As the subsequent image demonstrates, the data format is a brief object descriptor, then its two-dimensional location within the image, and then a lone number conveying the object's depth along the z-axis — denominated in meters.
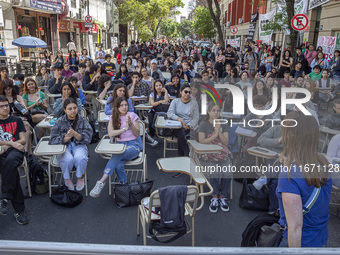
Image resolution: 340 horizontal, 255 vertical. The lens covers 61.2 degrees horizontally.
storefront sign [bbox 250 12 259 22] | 26.61
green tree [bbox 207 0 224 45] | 19.03
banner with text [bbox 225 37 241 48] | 19.09
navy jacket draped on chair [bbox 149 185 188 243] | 2.91
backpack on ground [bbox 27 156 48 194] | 4.47
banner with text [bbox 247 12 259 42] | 19.73
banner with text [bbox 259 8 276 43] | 18.14
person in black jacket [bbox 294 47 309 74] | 11.07
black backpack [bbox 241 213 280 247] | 2.49
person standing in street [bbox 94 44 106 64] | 14.53
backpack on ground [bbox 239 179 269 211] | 4.21
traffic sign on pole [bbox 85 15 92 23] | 20.34
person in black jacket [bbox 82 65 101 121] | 8.31
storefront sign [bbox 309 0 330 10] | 12.24
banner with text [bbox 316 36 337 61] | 11.82
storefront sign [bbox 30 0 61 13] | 17.61
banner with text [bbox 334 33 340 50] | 11.73
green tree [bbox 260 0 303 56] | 10.38
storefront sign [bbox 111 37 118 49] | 20.14
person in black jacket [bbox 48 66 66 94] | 7.81
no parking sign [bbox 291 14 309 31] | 8.65
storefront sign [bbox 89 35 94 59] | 18.72
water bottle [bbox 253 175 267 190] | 4.19
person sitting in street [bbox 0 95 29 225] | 3.78
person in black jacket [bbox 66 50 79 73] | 13.03
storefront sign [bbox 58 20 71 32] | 24.52
